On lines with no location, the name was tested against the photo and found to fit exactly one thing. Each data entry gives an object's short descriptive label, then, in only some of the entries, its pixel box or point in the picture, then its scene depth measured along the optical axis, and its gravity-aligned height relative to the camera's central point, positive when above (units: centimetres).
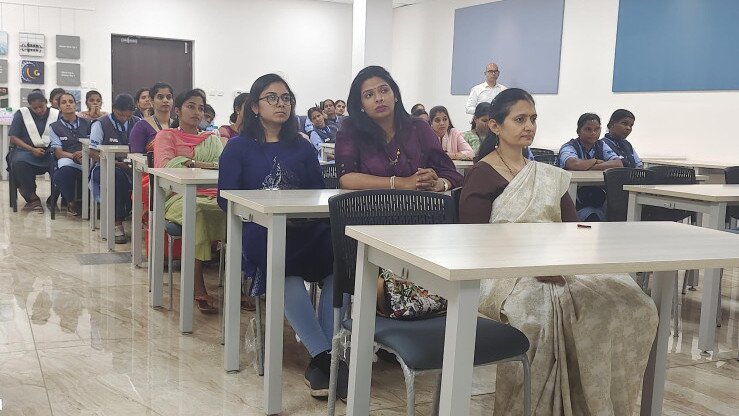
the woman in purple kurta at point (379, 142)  329 -13
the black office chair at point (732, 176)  460 -28
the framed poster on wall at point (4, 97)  1061 +0
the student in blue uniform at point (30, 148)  732 -48
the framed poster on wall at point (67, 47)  1089 +76
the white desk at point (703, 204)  364 -38
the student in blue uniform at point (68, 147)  691 -44
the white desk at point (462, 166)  564 -35
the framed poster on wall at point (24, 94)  1077 +5
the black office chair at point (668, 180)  425 -30
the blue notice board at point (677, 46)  741 +84
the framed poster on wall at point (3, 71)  1059 +36
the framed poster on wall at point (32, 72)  1070 +36
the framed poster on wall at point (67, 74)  1096 +36
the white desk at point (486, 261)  172 -33
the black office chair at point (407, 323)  201 -60
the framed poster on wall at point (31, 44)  1063 +76
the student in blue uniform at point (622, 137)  534 -9
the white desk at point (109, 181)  544 -57
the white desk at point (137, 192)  458 -53
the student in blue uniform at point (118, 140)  596 -31
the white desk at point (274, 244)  264 -48
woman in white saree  234 -66
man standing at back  980 +38
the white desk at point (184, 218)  349 -54
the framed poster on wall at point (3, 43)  1052 +74
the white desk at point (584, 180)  464 -34
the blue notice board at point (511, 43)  962 +102
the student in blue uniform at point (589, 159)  496 -24
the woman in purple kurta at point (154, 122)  522 -13
